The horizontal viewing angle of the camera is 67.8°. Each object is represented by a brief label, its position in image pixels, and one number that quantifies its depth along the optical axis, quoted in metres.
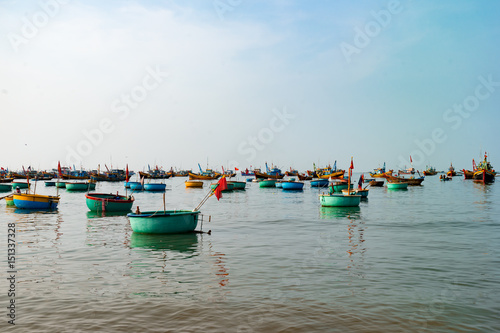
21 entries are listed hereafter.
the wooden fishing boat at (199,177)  150.60
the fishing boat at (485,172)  116.09
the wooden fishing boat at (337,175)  135.11
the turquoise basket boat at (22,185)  94.82
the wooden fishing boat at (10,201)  42.59
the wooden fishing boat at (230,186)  85.36
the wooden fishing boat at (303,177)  148.69
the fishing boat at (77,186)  83.50
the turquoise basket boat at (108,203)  37.53
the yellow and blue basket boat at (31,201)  38.84
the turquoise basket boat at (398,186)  88.31
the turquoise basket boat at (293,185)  86.32
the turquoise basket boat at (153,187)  87.94
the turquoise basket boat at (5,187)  82.25
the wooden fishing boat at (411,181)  104.89
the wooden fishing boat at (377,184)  103.29
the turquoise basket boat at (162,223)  23.48
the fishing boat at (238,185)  90.36
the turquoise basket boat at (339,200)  41.78
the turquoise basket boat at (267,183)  101.50
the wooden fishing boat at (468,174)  139.50
